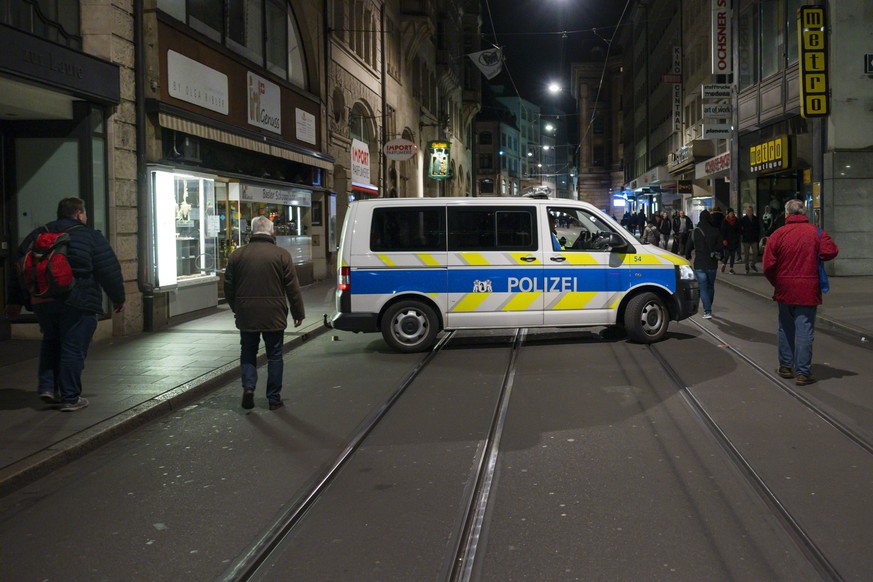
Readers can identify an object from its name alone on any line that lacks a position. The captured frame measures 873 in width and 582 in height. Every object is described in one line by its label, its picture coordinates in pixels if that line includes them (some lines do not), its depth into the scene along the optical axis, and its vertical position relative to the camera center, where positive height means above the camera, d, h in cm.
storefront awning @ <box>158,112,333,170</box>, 1323 +194
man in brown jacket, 762 -44
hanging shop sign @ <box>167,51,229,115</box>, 1372 +274
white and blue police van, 1102 -32
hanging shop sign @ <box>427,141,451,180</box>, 3931 +378
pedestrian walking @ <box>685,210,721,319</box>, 1380 -21
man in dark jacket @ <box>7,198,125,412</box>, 729 -48
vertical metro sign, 2058 +438
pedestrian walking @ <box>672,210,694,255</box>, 2711 +26
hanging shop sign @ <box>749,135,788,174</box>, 2367 +245
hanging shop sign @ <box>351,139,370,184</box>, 2608 +257
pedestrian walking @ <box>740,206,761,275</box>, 2255 +26
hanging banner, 3192 +675
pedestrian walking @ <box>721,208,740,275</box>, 2172 +23
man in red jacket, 834 -33
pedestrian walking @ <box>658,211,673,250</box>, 3253 +53
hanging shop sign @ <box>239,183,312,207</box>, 1741 +112
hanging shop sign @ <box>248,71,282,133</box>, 1731 +294
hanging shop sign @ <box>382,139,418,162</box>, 2691 +295
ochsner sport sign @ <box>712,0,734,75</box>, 2727 +630
